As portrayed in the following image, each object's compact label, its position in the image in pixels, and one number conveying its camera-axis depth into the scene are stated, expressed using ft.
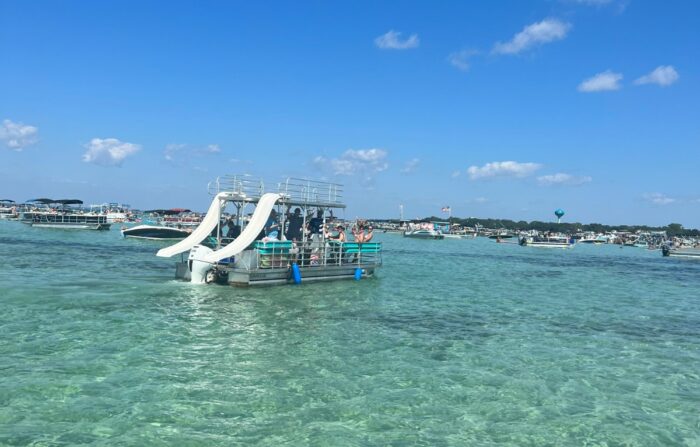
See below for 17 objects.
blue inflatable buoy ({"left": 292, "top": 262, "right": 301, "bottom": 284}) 86.53
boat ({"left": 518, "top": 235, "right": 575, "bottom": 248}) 410.52
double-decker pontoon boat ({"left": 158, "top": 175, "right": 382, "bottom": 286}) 81.82
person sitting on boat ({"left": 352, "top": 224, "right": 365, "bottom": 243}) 104.22
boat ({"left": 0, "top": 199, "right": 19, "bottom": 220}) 469.45
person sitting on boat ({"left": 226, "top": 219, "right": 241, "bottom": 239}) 93.06
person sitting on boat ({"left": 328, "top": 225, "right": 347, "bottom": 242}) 100.99
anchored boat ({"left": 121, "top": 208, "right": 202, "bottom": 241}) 234.99
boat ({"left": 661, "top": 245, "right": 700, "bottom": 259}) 320.50
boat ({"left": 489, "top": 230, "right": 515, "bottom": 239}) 537.61
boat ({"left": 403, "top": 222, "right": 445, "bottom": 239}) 463.42
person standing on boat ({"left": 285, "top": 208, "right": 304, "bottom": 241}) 95.75
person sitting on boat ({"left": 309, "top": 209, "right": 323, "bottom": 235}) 99.45
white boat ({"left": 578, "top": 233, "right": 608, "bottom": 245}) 591.78
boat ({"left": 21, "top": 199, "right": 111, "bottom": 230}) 289.12
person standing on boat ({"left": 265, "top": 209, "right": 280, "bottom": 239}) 89.10
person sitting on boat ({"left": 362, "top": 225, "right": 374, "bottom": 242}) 105.66
